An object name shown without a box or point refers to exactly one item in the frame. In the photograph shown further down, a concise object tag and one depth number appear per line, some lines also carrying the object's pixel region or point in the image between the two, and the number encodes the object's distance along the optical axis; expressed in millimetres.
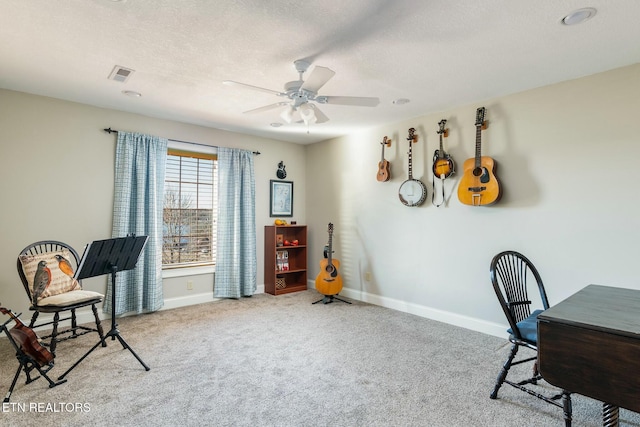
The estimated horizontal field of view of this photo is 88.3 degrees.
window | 4324
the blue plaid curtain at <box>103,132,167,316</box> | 3738
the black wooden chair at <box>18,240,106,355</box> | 2488
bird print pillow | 2557
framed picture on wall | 5176
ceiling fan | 2416
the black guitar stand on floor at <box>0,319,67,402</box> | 2070
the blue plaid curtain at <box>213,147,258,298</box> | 4551
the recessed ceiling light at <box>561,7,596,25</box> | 1897
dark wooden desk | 1235
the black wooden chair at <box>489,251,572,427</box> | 1916
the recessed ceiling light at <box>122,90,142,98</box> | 3229
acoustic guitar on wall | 3195
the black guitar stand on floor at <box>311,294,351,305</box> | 4418
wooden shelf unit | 4910
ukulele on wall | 4242
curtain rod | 3750
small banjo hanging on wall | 3863
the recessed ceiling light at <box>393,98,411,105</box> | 3373
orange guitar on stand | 4391
